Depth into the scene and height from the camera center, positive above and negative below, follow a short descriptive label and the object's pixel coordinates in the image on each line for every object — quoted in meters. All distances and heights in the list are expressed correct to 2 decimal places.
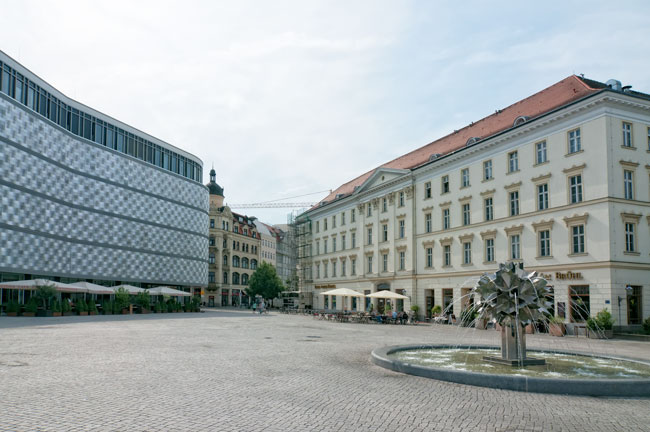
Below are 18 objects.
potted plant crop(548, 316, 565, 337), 31.48 -3.69
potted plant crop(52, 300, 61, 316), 45.91 -3.64
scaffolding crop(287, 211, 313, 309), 76.25 +1.18
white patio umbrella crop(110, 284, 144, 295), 57.47 -2.65
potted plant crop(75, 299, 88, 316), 49.18 -3.80
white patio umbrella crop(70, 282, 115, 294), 50.63 -2.26
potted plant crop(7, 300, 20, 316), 45.44 -3.60
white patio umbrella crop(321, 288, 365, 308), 49.44 -2.66
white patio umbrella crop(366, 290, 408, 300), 46.97 -2.73
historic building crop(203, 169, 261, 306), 107.62 +1.67
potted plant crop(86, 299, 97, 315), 50.33 -3.95
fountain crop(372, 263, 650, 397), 12.04 -2.49
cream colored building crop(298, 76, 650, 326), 31.78 +3.99
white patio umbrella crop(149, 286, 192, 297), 61.58 -3.04
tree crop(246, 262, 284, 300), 99.31 -3.62
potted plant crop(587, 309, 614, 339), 29.66 -3.43
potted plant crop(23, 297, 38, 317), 45.00 -3.52
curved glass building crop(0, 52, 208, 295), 48.94 +7.27
